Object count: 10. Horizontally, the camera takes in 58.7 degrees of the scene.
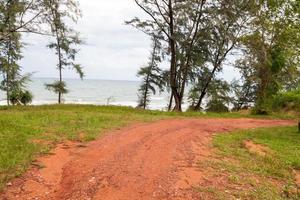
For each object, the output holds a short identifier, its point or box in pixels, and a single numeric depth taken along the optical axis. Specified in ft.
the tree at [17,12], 40.49
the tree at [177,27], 52.15
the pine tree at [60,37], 42.61
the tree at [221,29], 53.70
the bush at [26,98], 59.70
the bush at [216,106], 67.71
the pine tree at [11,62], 41.57
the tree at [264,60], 53.92
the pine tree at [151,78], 72.88
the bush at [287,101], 51.77
